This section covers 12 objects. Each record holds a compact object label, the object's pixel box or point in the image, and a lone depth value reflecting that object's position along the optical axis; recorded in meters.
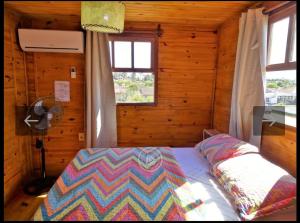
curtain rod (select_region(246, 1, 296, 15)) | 1.67
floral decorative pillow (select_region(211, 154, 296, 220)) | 1.17
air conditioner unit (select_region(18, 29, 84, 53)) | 2.46
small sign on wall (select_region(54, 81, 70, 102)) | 2.77
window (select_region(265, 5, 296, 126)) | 1.69
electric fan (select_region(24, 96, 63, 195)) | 2.36
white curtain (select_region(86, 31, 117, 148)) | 2.62
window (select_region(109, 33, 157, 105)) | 2.77
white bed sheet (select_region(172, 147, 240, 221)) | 1.18
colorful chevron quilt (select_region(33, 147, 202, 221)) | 1.16
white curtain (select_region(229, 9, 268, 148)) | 1.88
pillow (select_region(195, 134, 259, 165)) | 1.68
